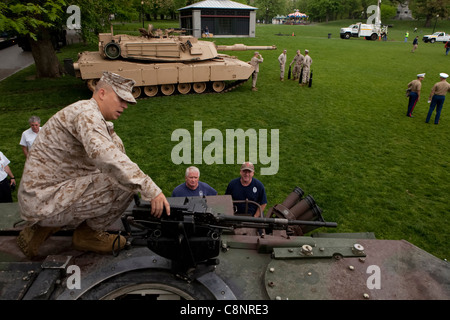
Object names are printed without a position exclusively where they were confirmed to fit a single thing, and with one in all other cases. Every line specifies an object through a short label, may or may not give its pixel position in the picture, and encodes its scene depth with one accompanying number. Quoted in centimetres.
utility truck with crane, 4391
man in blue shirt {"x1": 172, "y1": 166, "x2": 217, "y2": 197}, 518
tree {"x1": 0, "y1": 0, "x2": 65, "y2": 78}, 1461
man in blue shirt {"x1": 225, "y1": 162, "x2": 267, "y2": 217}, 554
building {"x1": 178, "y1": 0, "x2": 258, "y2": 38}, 3553
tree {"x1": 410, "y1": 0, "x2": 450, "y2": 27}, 6022
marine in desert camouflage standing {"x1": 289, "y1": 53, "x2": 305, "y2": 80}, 1730
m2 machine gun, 247
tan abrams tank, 1391
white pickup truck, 4359
